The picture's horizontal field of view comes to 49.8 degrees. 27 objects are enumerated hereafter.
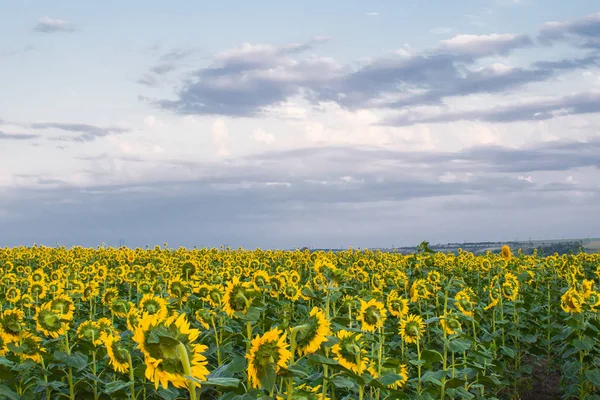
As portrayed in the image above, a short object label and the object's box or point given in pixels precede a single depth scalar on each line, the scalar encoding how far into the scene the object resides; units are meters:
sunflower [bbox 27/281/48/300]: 10.33
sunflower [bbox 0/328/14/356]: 6.42
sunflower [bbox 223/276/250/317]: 4.93
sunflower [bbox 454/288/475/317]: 8.45
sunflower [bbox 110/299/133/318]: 7.21
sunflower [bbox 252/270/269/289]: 7.54
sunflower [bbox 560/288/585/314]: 9.02
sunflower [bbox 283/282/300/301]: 9.48
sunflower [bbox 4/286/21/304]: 10.78
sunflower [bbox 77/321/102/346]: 6.59
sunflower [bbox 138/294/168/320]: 6.36
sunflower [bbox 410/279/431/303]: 9.23
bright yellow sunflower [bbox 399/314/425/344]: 7.00
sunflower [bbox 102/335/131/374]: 5.45
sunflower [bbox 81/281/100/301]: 9.94
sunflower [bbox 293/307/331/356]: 4.25
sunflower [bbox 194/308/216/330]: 6.71
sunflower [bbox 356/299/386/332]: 6.28
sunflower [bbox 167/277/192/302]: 8.42
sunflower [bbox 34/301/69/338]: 6.59
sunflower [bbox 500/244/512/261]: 18.88
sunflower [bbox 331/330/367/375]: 5.14
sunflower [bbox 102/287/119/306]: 8.79
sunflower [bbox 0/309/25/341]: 6.50
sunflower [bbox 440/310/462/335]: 7.05
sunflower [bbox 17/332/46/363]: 6.45
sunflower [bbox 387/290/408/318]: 8.18
